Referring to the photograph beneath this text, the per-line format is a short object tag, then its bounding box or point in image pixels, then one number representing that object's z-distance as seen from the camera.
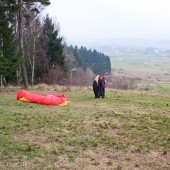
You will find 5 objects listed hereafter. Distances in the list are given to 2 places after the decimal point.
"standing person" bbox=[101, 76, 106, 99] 21.46
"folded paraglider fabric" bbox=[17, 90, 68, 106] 17.50
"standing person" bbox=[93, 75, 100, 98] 21.31
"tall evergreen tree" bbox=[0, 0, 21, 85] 21.75
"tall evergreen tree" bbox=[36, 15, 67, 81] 40.53
